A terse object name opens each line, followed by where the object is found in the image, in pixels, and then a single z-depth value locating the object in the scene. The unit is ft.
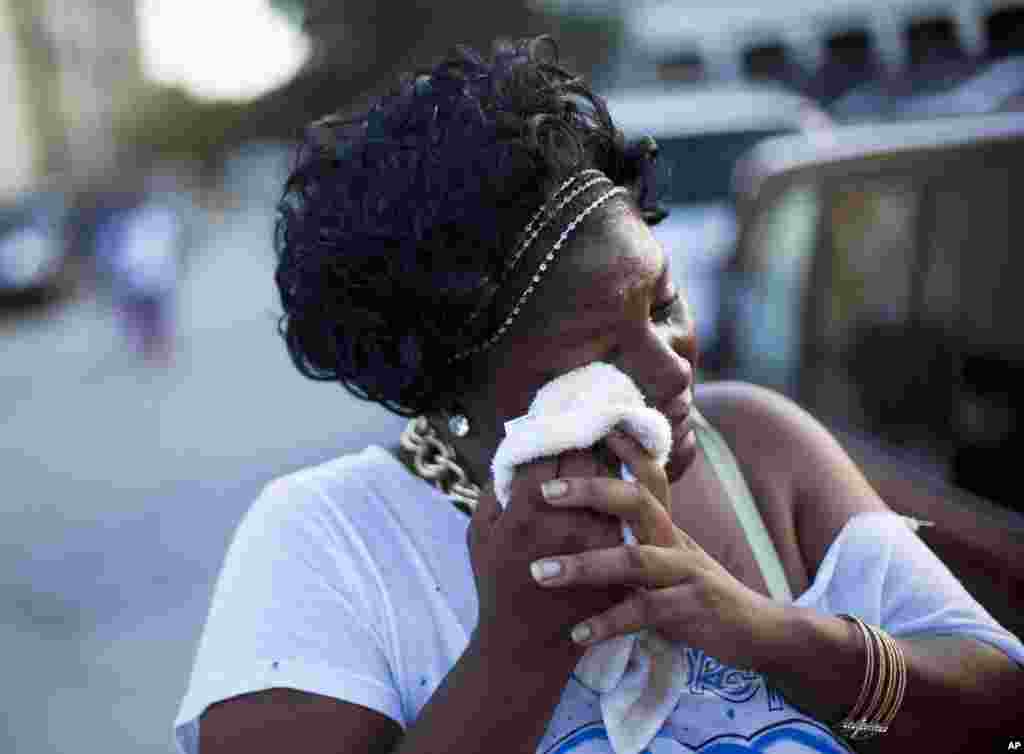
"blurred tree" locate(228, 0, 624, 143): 61.72
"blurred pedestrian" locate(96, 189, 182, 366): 40.34
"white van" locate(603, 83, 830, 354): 27.91
